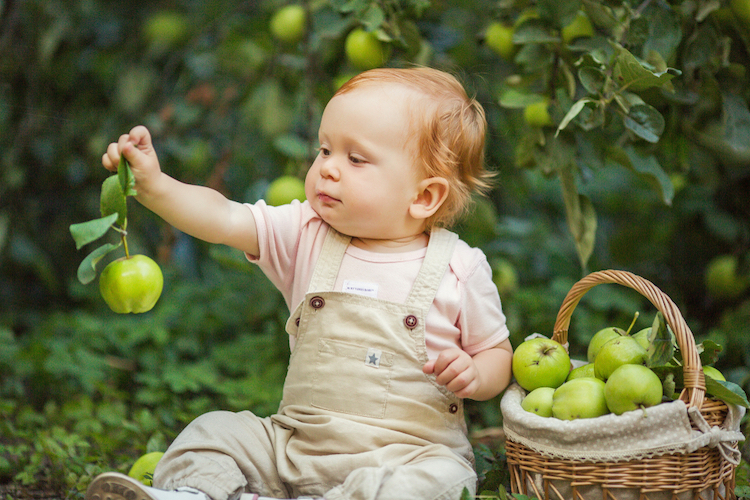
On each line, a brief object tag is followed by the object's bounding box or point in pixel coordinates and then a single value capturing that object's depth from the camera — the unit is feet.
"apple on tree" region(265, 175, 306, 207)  11.59
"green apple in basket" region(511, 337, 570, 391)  10.73
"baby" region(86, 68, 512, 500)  10.59
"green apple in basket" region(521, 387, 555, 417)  10.60
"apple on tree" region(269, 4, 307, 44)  12.19
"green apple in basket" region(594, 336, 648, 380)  10.61
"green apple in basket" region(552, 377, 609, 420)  10.48
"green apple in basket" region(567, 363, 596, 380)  10.79
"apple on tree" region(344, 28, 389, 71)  11.56
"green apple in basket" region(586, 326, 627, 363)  10.96
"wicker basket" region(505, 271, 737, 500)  10.38
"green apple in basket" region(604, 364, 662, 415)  10.36
